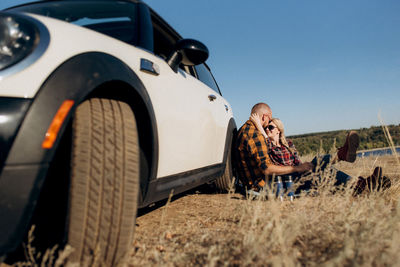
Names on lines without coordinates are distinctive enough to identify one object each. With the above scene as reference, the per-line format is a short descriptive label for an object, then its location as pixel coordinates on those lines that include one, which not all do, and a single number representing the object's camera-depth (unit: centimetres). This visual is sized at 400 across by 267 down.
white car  91
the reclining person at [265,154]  294
